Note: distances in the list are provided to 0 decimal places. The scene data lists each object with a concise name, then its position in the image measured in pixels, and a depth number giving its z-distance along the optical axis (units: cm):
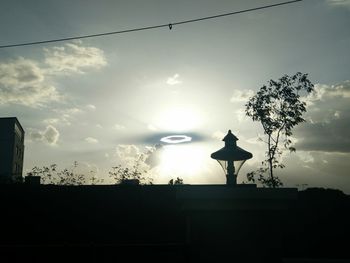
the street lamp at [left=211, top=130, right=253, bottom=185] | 838
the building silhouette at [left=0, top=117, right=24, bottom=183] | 6594
